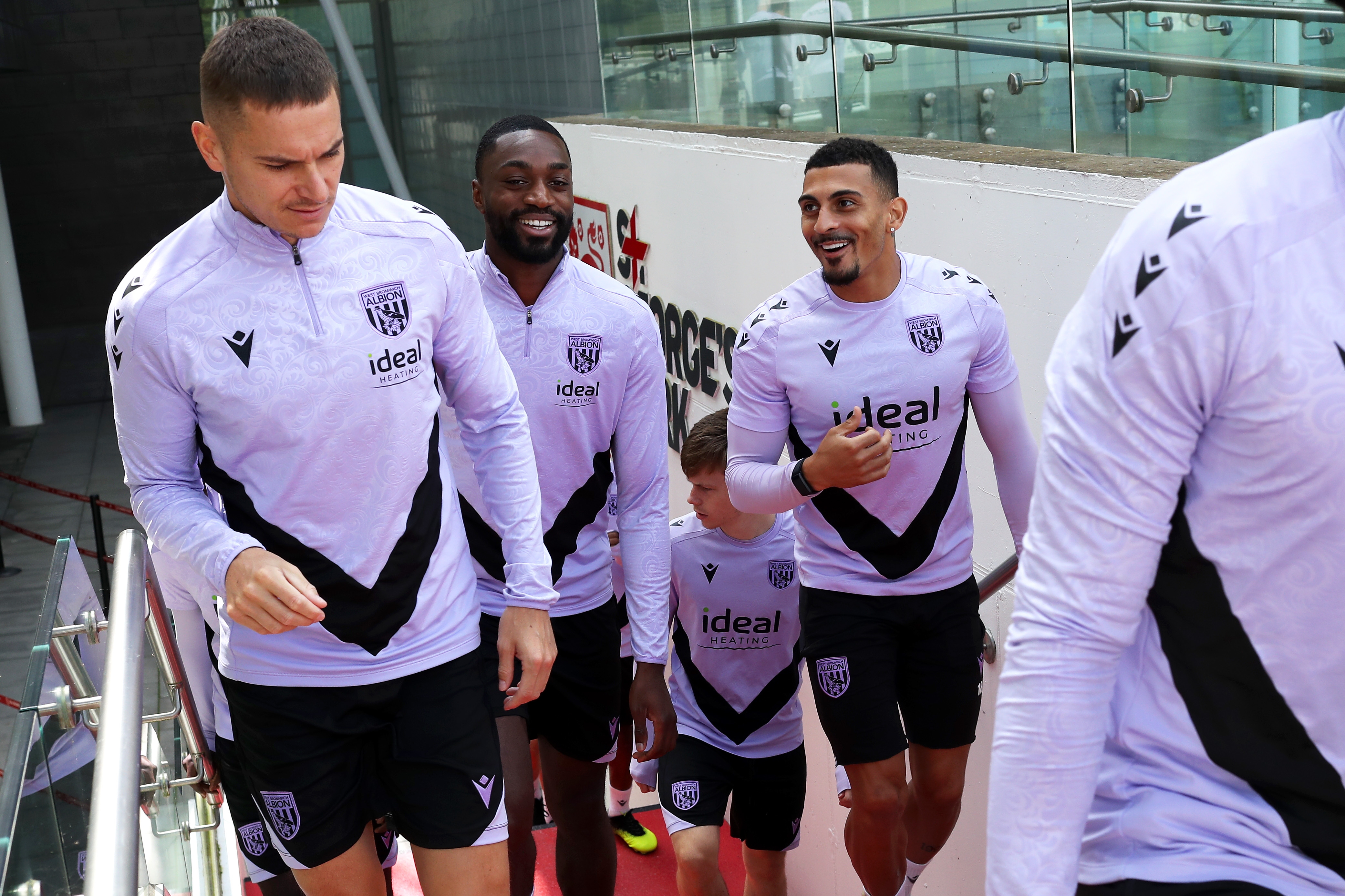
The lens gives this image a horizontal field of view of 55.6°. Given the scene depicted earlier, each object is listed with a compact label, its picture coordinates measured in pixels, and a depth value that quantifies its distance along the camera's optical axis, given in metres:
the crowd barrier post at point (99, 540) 7.80
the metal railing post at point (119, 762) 1.50
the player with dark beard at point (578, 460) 3.21
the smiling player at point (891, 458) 2.89
